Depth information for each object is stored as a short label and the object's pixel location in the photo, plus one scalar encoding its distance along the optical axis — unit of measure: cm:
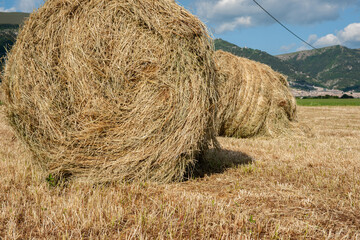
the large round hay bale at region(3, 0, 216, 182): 378
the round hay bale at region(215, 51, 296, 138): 764
